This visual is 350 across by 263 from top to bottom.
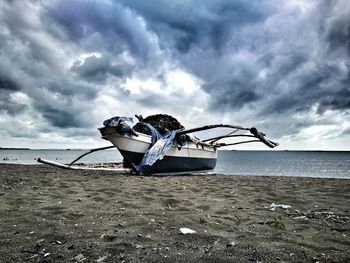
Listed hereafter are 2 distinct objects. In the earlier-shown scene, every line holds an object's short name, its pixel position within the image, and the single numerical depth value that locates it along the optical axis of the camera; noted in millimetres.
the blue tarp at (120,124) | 12109
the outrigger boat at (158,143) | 12500
